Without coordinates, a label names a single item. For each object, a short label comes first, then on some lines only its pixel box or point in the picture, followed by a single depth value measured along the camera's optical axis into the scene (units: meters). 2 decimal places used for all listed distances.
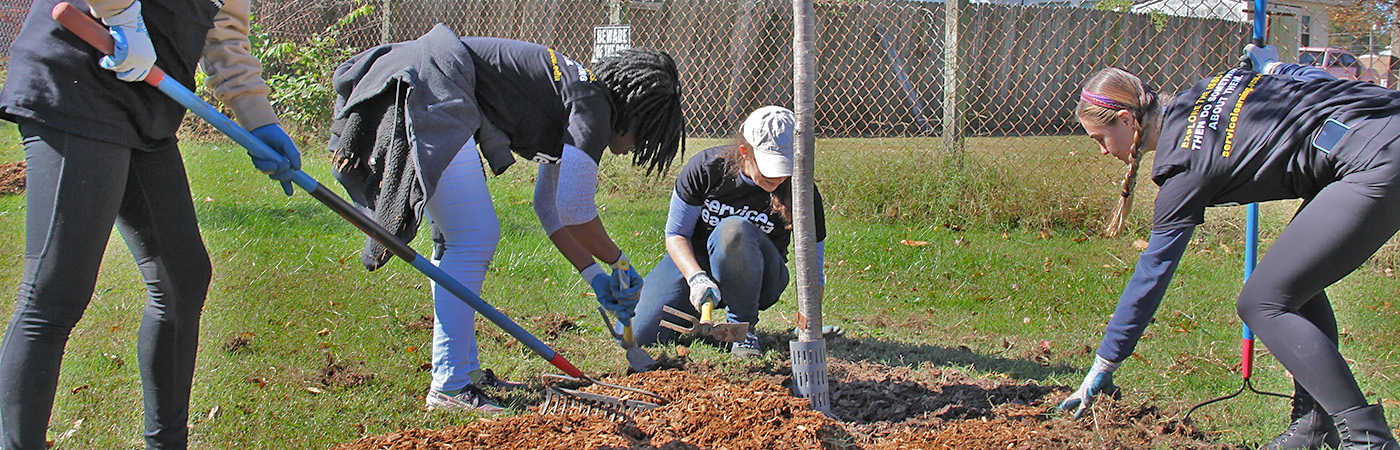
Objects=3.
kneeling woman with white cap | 3.73
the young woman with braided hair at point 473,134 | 2.76
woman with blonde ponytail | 2.43
